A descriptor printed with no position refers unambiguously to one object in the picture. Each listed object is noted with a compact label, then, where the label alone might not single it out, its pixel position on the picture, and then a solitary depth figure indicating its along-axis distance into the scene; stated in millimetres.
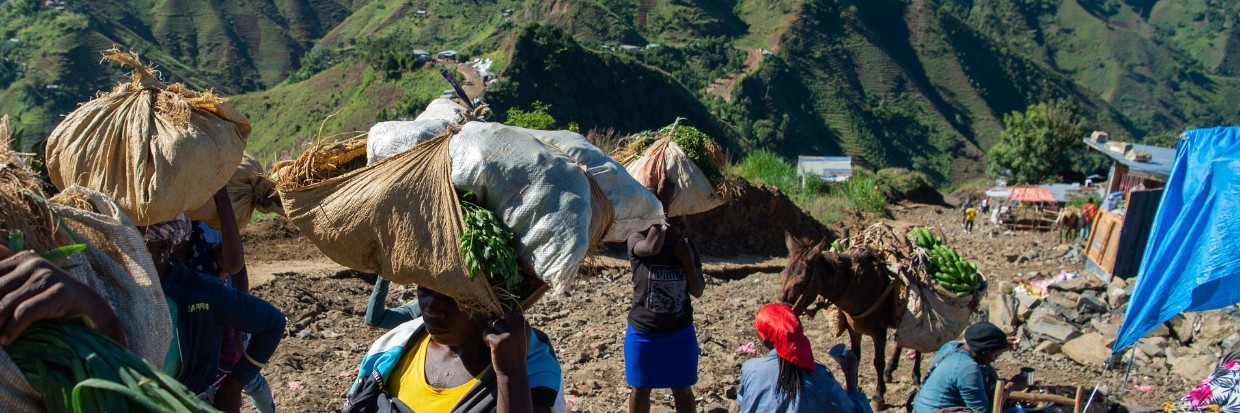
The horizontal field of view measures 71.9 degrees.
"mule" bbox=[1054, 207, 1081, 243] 19078
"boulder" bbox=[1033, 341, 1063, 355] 7883
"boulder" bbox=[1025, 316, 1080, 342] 8023
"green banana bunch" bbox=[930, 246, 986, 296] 6445
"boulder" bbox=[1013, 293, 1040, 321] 8978
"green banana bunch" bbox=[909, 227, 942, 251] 6781
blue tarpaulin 4820
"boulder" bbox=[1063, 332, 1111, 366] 7508
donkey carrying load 6309
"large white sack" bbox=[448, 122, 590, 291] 1958
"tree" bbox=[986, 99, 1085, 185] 39875
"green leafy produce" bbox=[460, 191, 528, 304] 1936
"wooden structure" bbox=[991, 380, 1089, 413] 4375
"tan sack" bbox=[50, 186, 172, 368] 1469
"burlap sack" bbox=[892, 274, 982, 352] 6320
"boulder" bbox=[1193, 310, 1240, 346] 7562
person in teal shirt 4598
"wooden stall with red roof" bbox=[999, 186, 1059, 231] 23453
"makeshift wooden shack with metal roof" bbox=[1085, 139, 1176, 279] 11352
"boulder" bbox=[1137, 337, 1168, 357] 7723
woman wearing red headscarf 3424
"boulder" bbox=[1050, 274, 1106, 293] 9648
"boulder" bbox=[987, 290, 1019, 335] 8734
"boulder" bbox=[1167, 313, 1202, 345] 7980
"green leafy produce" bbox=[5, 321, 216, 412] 1223
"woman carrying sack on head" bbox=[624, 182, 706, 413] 4309
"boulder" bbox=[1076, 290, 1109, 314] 8938
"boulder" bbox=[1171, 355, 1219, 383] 7047
